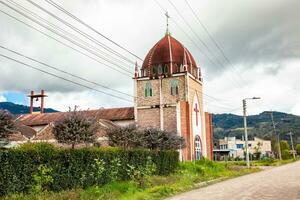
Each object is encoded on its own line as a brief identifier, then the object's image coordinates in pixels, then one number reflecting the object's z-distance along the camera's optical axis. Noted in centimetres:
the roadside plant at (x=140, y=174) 1941
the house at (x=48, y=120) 3897
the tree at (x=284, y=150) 8800
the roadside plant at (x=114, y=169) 1843
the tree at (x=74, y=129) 1939
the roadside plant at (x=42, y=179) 1347
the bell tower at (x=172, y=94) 4509
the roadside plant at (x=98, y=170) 1700
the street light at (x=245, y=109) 4221
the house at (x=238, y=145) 11448
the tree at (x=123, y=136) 2516
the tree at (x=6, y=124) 1803
